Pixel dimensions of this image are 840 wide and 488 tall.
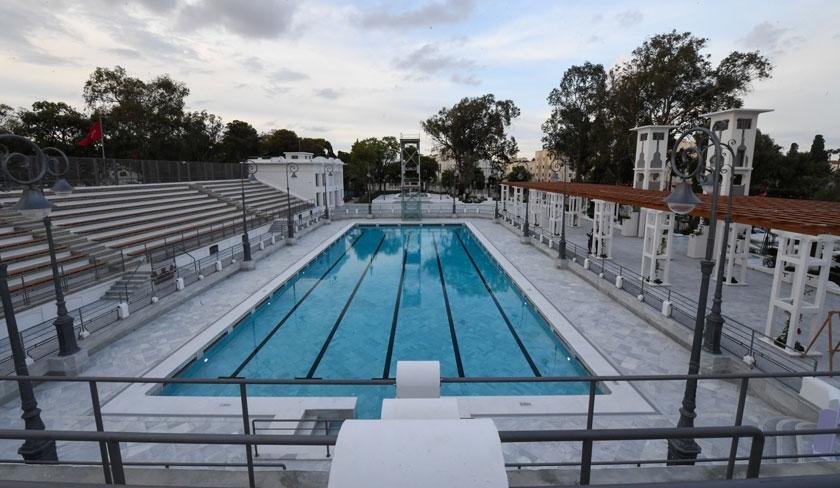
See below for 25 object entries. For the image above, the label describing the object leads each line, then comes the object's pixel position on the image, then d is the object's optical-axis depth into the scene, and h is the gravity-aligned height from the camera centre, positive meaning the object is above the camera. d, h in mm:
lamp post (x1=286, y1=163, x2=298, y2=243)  25966 -3256
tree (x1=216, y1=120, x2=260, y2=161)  61281 +5092
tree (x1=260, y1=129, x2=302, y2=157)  69000 +5554
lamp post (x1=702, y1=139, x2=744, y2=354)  8359 -3234
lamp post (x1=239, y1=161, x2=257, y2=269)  19394 -3593
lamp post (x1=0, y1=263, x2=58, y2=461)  5973 -3313
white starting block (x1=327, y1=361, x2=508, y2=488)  1609 -1120
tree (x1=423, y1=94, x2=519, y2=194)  54500 +6259
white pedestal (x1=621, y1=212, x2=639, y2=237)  26562 -3041
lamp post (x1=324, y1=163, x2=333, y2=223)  41719 +690
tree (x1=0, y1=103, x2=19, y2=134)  39312 +5419
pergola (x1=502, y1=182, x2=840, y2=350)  9234 -1514
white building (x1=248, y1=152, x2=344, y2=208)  41281 +171
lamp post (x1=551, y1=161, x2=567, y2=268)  19672 -3517
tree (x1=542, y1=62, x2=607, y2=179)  41000 +6087
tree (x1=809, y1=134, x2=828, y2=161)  45562 +3616
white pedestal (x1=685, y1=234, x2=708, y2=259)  19766 -3246
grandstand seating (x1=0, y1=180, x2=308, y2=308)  14270 -2496
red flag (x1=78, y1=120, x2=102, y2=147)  29236 +2856
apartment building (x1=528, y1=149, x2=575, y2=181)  94812 +2692
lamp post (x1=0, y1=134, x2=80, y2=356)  6738 -534
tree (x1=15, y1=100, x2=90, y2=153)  37219 +4653
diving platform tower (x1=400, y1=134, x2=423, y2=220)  37938 -2413
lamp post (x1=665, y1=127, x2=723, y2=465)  6191 -1641
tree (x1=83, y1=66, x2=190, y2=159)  39125 +6363
